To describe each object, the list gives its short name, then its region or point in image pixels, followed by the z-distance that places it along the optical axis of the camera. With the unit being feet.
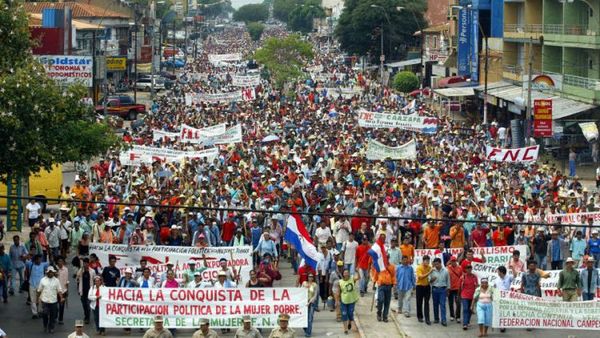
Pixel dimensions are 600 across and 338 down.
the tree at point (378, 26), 353.31
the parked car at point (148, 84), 297.94
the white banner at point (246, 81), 253.03
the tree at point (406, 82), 281.33
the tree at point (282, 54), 297.20
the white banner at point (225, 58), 404.36
